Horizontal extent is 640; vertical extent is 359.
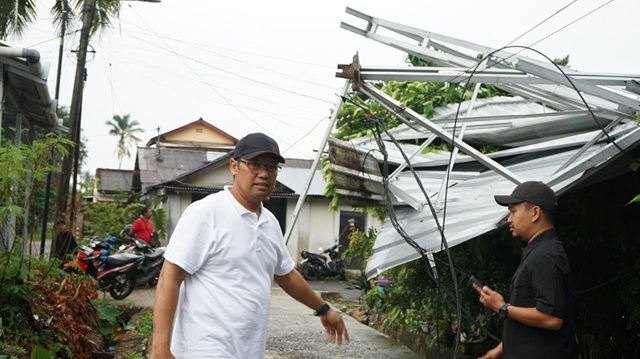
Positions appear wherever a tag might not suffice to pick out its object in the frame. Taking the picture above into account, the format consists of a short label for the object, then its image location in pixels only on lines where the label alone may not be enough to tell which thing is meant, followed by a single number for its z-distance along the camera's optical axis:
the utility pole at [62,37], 20.78
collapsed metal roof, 5.42
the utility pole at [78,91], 17.86
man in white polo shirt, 3.50
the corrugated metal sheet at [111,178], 41.88
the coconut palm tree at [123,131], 71.50
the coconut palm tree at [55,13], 15.97
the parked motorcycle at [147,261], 16.80
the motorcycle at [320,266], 24.27
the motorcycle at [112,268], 14.55
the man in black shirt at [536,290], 3.90
